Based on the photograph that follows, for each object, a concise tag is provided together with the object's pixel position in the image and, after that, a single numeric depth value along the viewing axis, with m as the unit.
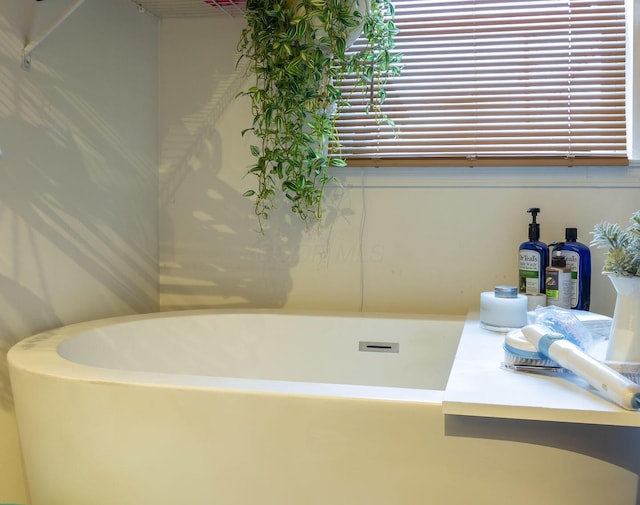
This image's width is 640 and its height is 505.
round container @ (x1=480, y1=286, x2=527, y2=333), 1.61
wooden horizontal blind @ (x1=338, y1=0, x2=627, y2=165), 1.92
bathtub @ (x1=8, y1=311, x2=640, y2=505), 1.05
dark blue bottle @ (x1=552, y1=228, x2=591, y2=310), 1.78
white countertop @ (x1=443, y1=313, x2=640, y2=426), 0.98
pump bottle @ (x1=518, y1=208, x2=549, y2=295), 1.82
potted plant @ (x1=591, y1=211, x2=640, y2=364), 1.11
